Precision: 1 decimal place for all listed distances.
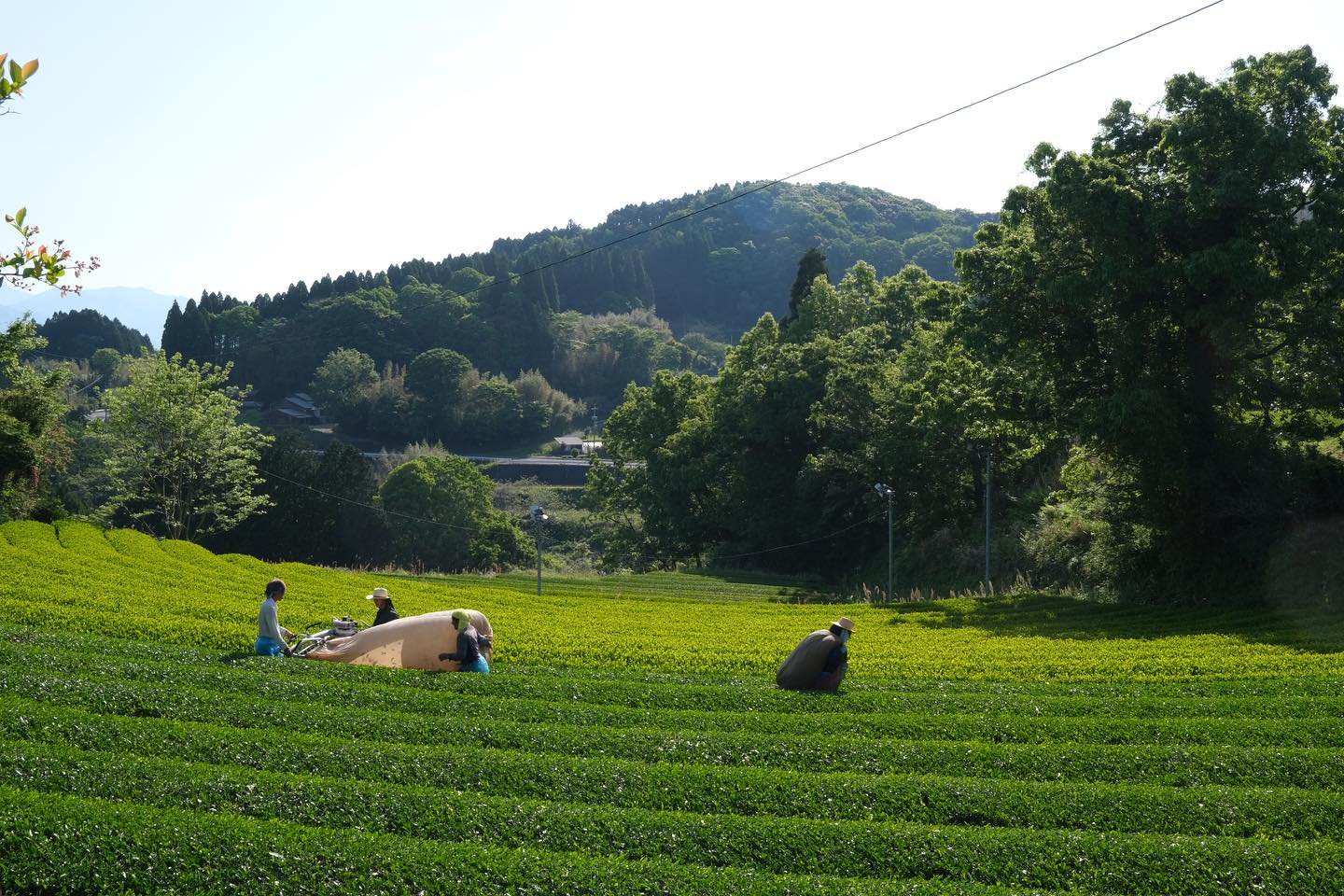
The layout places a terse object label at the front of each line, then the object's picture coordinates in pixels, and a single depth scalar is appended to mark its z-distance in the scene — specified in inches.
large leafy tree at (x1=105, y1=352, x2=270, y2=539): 2015.3
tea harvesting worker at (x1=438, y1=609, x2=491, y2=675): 641.0
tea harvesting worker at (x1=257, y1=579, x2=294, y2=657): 645.3
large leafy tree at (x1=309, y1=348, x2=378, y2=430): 5044.3
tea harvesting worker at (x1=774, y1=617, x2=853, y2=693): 607.5
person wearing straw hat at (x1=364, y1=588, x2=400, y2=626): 722.8
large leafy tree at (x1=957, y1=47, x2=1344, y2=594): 1050.1
